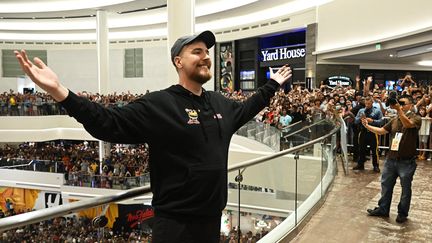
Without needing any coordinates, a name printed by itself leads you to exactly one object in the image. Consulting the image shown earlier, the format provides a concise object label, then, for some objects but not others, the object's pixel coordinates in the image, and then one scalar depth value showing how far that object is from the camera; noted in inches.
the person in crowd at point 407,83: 463.3
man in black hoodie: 75.1
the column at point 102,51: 971.3
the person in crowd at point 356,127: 423.5
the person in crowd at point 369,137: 357.4
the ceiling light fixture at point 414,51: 612.4
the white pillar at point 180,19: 369.7
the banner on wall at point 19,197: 740.6
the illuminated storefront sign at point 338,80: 931.3
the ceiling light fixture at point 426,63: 920.0
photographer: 222.5
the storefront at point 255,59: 1108.0
